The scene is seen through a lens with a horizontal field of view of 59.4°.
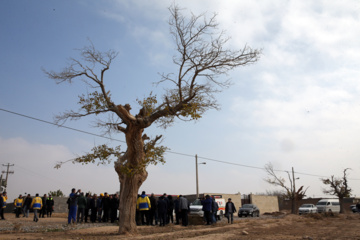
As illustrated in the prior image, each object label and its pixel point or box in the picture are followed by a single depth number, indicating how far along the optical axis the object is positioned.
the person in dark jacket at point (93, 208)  19.02
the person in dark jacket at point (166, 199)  18.11
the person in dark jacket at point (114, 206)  18.77
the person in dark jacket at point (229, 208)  19.72
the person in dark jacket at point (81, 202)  17.53
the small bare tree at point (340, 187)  39.84
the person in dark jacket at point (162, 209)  17.67
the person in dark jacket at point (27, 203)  22.74
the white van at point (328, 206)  36.59
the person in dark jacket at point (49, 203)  24.03
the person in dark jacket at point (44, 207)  23.89
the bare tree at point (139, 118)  12.73
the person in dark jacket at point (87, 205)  19.09
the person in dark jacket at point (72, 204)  16.58
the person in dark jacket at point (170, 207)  18.67
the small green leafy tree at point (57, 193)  57.44
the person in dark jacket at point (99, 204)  19.12
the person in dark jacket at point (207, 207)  17.88
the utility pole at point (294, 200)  37.07
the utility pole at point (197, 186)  33.09
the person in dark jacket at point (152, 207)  18.22
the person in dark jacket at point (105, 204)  18.98
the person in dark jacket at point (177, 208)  17.94
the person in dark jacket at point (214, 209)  18.19
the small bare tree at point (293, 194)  37.38
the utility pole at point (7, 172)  60.22
